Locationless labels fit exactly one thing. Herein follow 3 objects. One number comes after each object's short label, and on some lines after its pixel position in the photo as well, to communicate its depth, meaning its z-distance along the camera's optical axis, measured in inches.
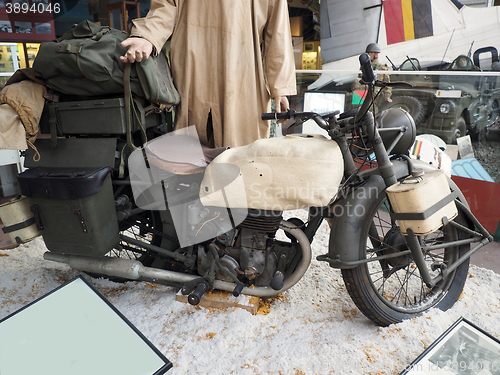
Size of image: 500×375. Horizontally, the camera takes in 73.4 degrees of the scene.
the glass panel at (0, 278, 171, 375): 41.0
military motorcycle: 61.3
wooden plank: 79.6
